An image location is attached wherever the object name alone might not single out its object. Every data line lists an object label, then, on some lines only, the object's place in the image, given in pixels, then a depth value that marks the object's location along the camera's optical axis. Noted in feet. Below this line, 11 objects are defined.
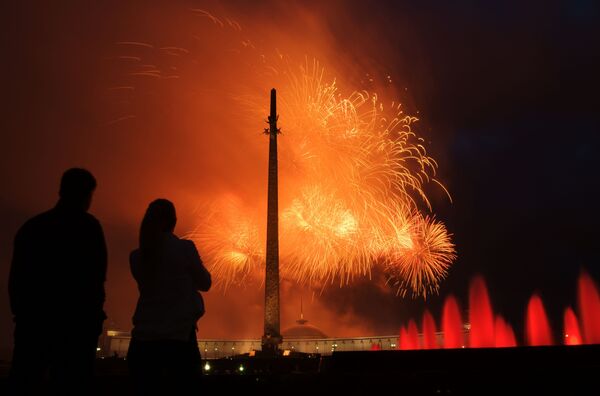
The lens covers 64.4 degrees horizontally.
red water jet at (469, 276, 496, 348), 135.74
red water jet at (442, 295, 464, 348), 167.53
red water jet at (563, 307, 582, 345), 114.52
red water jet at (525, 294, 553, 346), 122.02
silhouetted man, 11.20
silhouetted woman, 13.32
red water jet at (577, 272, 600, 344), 108.06
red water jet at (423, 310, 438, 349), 209.00
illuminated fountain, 110.63
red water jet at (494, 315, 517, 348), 133.39
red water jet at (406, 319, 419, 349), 206.69
